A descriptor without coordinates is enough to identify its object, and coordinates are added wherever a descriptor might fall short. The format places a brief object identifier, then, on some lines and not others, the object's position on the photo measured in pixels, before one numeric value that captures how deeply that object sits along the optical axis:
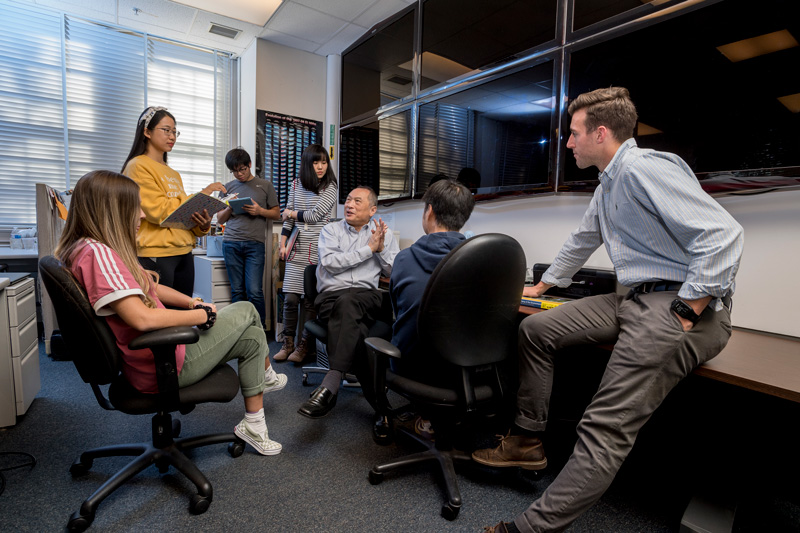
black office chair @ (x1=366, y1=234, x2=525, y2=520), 1.22
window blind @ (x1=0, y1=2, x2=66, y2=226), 3.40
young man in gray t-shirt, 3.04
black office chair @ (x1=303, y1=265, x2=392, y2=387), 1.99
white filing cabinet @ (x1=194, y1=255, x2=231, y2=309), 3.19
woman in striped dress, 2.85
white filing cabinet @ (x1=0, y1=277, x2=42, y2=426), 1.88
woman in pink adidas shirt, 1.20
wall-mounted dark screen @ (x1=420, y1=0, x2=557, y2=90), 2.10
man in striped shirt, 1.08
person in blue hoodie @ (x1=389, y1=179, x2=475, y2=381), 1.45
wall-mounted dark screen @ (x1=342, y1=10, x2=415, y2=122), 2.96
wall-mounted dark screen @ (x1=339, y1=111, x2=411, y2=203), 2.97
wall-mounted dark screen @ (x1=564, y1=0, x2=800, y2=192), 1.33
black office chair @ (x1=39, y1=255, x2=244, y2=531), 1.16
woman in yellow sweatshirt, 2.01
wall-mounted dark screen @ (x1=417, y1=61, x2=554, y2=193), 2.06
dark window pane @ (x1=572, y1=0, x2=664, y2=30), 1.72
